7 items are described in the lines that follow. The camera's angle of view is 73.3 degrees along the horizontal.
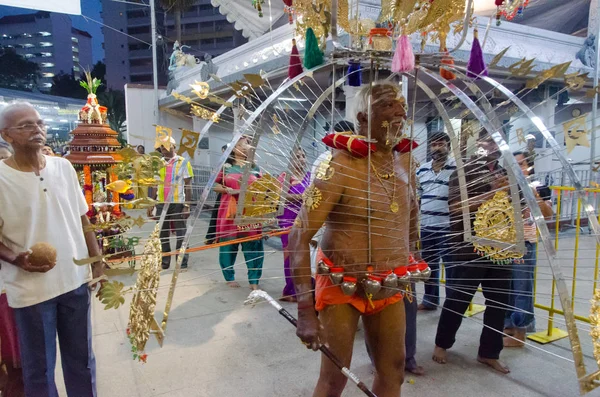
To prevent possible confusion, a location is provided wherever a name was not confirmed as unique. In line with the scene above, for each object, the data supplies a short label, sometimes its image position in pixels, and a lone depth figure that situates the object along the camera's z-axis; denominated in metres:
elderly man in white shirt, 1.80
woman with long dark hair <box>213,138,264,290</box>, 4.02
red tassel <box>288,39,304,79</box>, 1.87
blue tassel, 2.01
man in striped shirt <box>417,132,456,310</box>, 2.96
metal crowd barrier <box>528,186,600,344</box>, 3.14
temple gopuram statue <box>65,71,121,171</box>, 4.48
